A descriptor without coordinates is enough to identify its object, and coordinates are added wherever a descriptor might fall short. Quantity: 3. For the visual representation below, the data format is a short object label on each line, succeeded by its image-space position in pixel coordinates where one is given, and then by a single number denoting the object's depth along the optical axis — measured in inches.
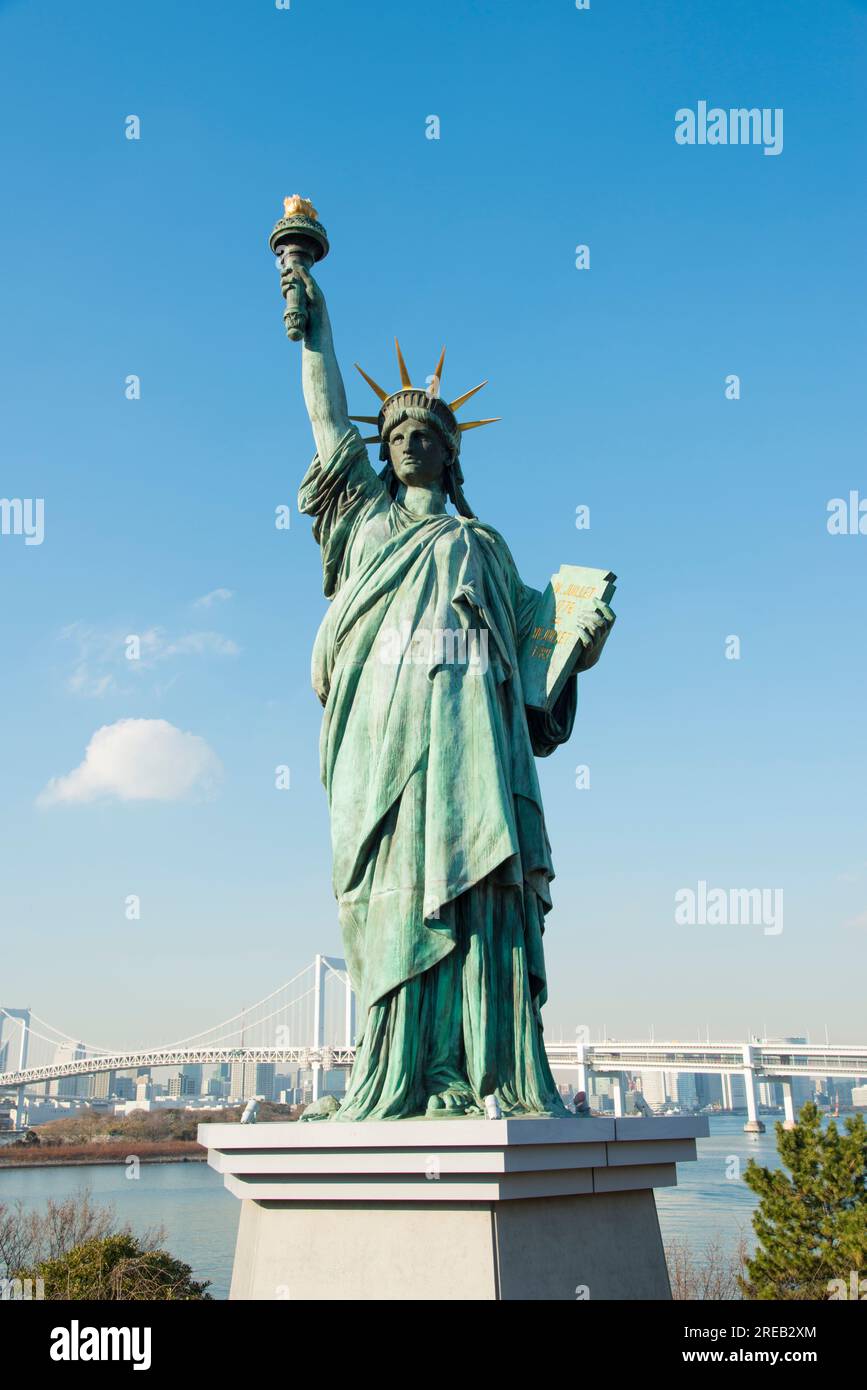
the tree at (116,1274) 625.0
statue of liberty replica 263.4
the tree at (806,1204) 658.2
